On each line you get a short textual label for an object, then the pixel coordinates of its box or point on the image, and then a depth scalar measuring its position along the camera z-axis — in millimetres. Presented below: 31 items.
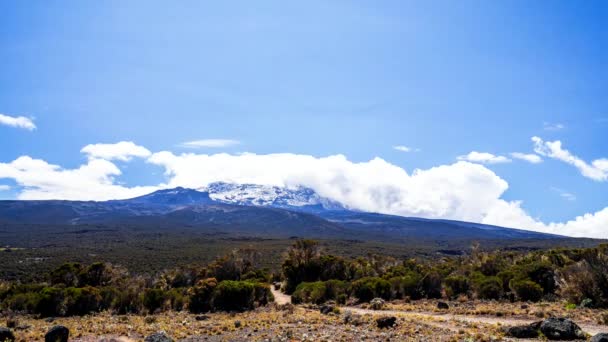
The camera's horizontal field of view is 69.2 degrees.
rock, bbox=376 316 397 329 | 17141
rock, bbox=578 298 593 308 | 20344
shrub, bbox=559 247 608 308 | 20859
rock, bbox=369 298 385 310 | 24855
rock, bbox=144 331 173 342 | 14984
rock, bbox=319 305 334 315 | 22530
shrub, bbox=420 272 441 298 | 28703
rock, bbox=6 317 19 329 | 19625
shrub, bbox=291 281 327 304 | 29516
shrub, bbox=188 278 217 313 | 26953
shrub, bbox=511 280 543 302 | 24375
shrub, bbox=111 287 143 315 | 26719
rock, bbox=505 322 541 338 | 14305
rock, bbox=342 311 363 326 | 18344
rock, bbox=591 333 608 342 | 11977
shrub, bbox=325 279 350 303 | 29766
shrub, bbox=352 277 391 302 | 28688
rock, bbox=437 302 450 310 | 23047
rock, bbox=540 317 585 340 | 13719
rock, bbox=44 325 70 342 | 16062
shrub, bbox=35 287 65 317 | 25281
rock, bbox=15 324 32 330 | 19339
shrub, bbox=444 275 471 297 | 28297
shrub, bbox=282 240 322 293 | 38625
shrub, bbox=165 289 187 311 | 27734
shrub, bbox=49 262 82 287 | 33906
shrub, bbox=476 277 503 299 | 25812
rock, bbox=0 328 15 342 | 16272
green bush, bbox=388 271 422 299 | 28797
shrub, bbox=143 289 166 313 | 26938
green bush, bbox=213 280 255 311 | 27078
